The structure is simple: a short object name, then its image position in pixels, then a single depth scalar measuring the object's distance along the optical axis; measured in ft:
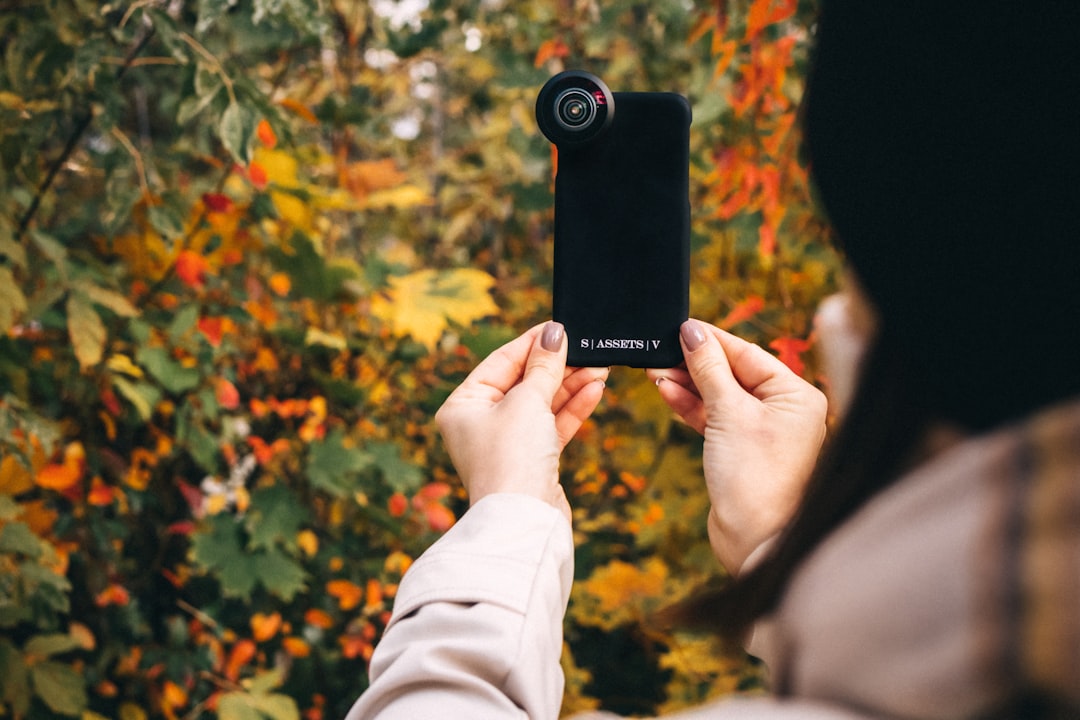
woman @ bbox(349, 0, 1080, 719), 1.11
